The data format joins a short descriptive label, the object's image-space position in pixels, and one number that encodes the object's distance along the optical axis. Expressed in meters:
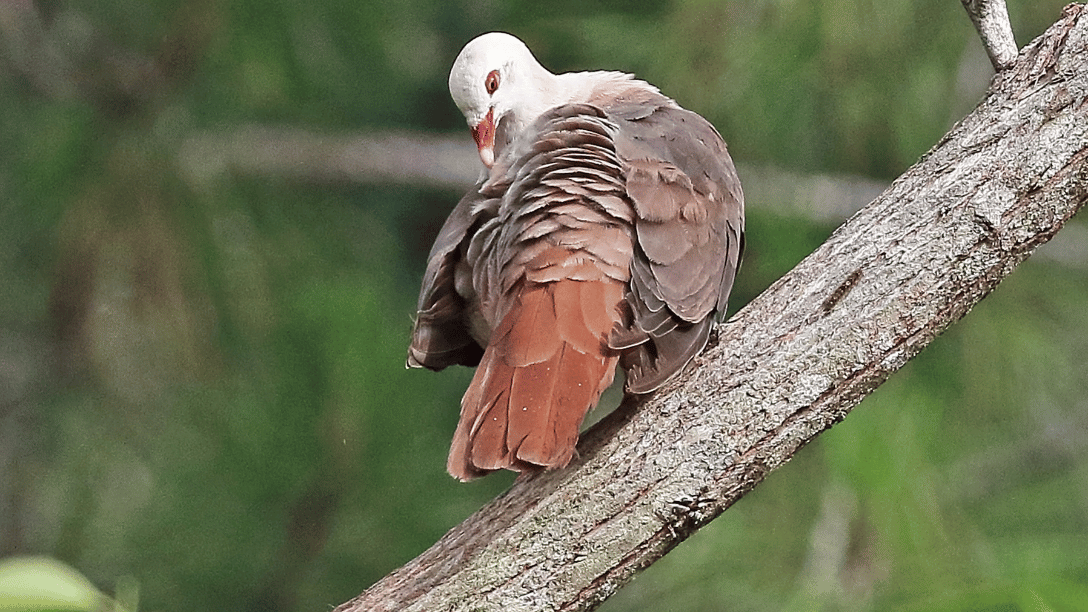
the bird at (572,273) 8.96
